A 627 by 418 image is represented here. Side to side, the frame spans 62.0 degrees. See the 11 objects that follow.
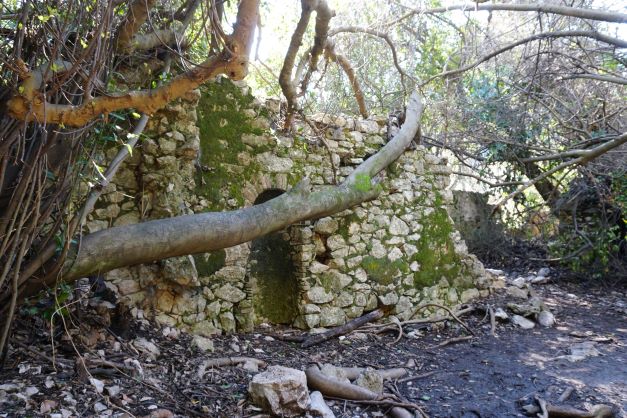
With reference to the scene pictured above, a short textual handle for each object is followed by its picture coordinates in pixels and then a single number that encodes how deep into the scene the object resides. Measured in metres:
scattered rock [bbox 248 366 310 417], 3.17
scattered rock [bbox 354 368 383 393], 3.79
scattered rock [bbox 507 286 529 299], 6.96
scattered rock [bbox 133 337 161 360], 3.71
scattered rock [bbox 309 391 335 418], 3.29
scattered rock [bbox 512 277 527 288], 7.37
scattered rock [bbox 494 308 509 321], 6.14
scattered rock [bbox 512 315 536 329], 6.14
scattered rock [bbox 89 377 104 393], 2.95
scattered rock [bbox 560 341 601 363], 5.07
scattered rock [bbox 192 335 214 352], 4.11
